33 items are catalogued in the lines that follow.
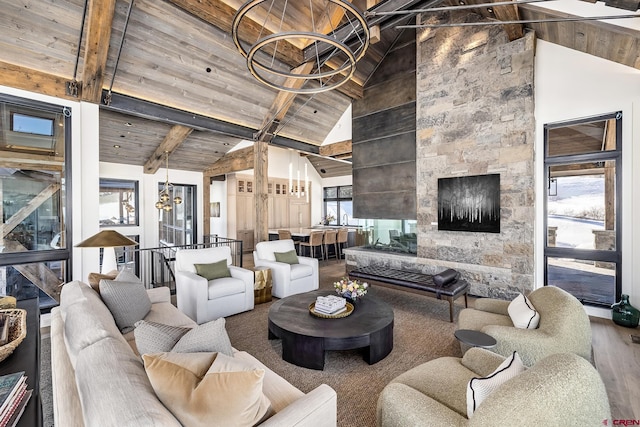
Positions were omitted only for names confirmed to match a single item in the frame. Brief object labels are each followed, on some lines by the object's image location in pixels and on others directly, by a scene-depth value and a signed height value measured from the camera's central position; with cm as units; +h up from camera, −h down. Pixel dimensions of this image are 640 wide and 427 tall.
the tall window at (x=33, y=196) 371 +24
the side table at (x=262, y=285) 455 -117
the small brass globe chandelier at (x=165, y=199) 741 +37
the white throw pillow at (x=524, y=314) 241 -90
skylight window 378 +121
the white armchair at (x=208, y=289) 369 -103
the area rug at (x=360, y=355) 228 -146
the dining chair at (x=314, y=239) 764 -73
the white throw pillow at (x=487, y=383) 130 -80
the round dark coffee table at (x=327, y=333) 259 -112
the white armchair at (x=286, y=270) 471 -97
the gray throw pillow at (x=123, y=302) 247 -78
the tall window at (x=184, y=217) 907 -13
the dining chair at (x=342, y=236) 847 -72
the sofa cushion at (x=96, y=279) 268 -63
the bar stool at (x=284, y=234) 816 -62
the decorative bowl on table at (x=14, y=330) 158 -72
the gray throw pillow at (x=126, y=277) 278 -62
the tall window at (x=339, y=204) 1120 +32
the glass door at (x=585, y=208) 382 +3
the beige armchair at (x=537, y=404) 108 -75
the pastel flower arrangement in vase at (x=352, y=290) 328 -90
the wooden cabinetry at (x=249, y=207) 949 +19
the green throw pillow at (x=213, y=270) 407 -83
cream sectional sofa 106 -73
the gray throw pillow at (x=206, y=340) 145 -66
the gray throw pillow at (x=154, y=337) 149 -66
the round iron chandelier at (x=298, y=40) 380 +272
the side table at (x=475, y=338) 219 -101
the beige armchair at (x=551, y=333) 218 -97
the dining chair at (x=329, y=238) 806 -75
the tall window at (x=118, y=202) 765 +32
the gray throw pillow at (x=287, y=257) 510 -80
